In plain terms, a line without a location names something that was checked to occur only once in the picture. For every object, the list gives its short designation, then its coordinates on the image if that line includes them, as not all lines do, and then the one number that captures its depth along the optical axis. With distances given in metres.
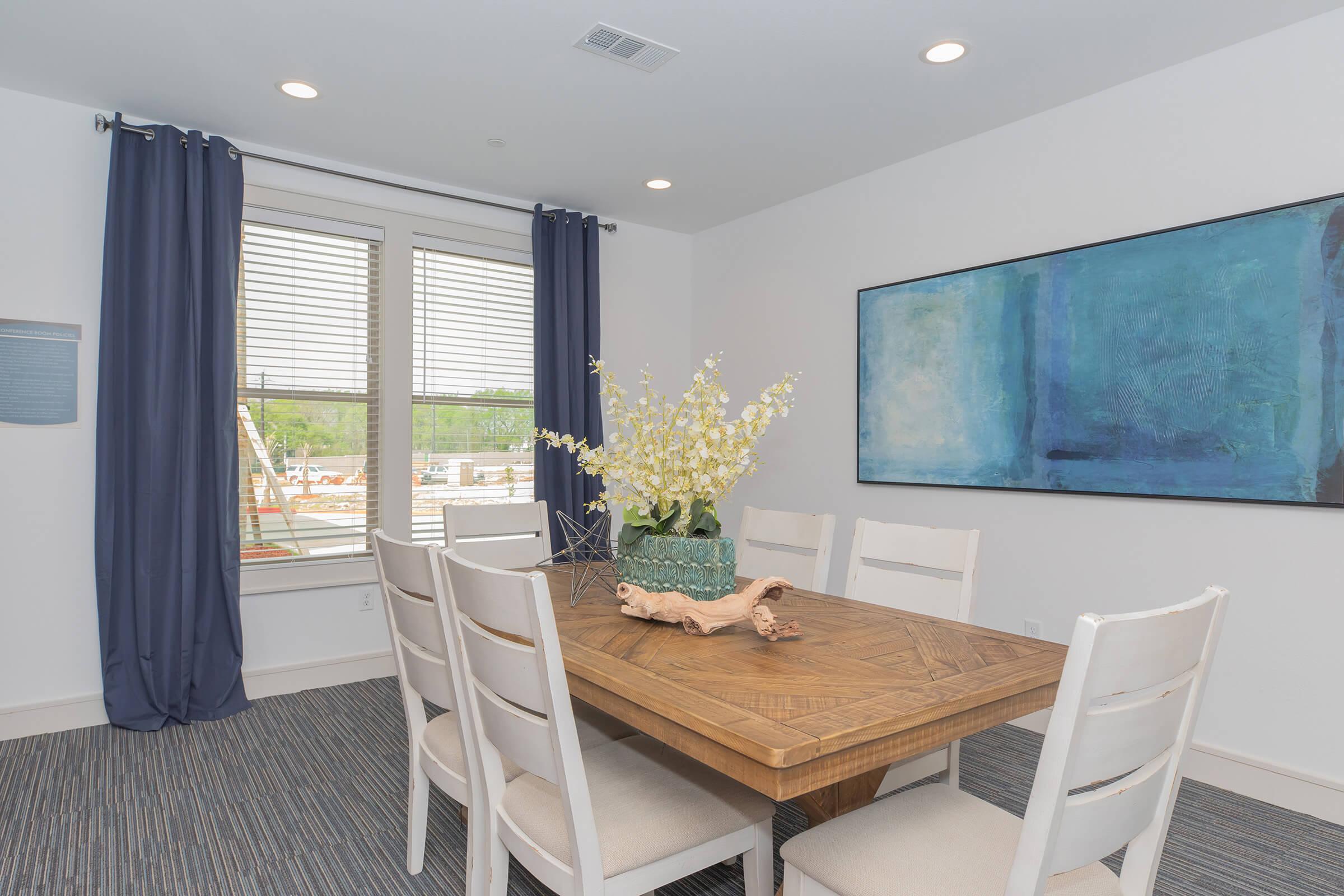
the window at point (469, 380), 4.27
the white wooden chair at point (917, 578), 2.15
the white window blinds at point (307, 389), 3.76
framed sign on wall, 3.18
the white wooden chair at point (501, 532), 2.94
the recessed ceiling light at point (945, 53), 2.76
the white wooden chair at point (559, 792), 1.35
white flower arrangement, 1.99
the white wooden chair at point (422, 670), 1.78
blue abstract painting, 2.56
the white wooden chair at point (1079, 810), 1.05
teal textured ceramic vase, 2.00
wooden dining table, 1.23
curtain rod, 3.30
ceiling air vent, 2.69
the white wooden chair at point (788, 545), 2.62
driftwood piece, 1.78
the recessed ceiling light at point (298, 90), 3.09
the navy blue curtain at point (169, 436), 3.27
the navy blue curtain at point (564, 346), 4.49
